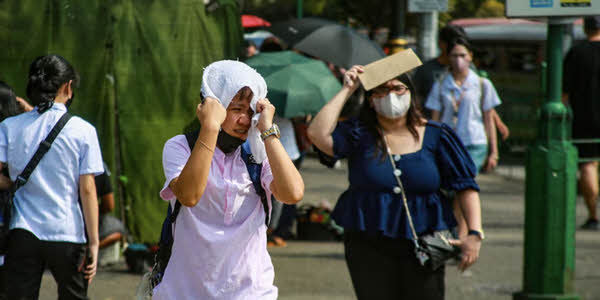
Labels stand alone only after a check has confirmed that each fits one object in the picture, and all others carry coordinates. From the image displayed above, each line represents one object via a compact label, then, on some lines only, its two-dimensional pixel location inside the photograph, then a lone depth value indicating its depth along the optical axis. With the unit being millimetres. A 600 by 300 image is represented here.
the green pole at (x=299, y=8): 58756
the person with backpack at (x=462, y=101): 15617
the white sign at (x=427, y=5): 19141
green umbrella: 17594
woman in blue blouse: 9398
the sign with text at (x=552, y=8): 12250
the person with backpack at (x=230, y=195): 6742
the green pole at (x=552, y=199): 12797
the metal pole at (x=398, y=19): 21812
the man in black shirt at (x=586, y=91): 20234
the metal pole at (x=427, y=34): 20469
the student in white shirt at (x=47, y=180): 9398
